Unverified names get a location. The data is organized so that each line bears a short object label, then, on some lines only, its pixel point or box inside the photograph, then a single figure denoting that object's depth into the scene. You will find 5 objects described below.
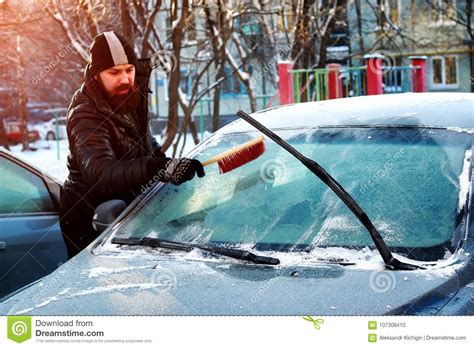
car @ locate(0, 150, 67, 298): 6.32
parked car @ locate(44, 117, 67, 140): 40.85
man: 5.30
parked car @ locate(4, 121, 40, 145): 46.62
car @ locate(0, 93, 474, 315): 3.36
